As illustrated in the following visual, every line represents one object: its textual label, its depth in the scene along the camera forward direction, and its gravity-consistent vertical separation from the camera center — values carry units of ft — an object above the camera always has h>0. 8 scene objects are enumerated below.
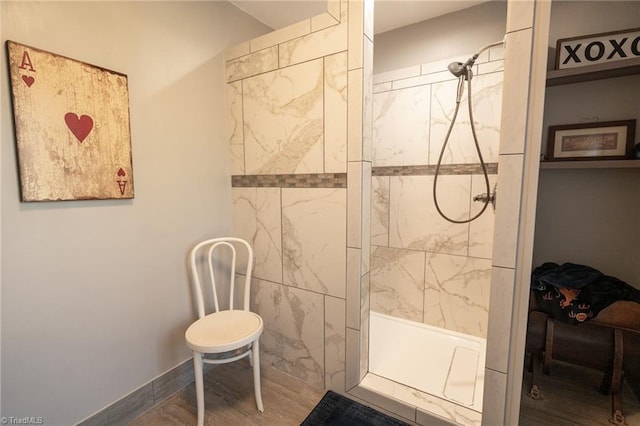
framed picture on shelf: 5.41 +0.90
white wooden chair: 4.58 -2.56
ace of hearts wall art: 3.68 +0.77
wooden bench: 4.89 -2.92
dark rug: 4.75 -4.06
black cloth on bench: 5.15 -2.02
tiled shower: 3.95 -0.15
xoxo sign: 5.19 +2.63
